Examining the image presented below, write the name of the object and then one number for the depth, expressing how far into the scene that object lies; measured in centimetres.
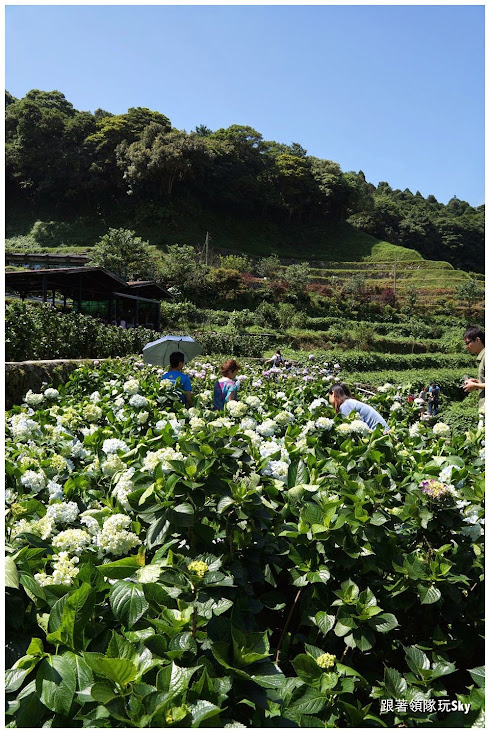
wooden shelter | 1432
